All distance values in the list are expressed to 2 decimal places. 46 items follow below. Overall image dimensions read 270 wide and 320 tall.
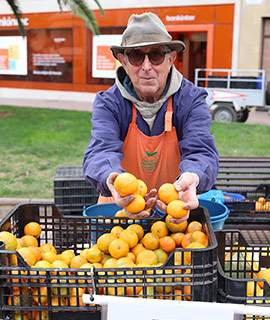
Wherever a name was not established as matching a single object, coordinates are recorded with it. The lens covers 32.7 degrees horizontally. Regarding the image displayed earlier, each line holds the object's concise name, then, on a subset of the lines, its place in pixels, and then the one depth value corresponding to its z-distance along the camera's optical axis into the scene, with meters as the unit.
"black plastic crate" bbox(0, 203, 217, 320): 1.67
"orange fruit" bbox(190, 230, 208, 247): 2.00
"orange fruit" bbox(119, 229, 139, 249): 2.12
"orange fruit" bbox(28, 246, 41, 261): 2.05
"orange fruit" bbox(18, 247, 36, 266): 1.93
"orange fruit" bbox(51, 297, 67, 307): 1.74
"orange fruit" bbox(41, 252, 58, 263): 2.07
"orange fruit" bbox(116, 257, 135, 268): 1.87
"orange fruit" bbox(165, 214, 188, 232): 2.19
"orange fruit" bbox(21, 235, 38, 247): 2.16
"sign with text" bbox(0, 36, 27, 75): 21.03
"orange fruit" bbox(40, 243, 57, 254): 2.19
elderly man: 2.34
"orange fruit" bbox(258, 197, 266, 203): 4.28
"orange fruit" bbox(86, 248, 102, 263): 2.07
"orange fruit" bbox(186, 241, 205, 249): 1.88
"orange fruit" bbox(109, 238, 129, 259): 2.04
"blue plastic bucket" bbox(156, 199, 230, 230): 2.71
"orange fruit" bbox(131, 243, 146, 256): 2.16
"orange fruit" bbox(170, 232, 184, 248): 2.16
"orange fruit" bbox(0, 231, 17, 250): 1.92
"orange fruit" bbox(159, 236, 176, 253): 2.12
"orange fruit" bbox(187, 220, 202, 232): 2.15
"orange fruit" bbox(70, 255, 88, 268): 2.03
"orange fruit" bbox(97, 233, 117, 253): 2.10
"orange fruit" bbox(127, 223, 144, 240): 2.21
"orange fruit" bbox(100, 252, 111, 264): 2.11
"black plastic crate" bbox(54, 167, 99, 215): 4.09
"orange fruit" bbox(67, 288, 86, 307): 1.70
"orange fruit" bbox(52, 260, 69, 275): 1.94
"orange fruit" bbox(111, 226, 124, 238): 2.17
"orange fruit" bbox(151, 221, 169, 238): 2.20
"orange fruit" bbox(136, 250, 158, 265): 2.04
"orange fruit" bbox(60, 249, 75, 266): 2.11
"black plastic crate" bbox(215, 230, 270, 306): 2.10
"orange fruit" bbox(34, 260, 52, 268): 1.86
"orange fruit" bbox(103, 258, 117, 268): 1.94
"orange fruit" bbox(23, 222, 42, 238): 2.28
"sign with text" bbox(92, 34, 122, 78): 18.62
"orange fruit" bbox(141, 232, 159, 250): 2.16
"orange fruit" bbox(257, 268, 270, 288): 1.94
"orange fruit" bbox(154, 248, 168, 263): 2.09
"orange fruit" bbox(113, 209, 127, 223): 2.35
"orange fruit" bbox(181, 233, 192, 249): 2.07
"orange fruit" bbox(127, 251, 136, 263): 2.09
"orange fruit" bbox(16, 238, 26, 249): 2.12
